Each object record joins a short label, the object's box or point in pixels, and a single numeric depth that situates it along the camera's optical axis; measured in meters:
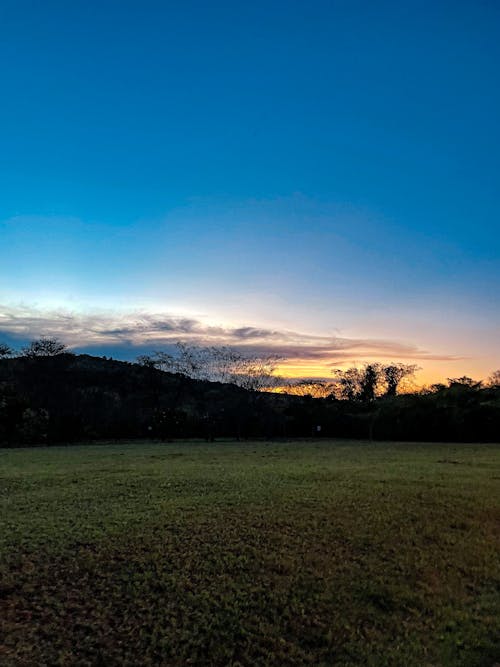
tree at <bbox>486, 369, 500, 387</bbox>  43.62
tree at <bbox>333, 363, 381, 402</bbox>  59.25
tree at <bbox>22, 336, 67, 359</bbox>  51.41
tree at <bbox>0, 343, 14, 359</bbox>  47.28
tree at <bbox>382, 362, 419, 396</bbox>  59.75
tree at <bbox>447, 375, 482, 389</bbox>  41.13
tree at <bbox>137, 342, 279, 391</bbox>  53.41
